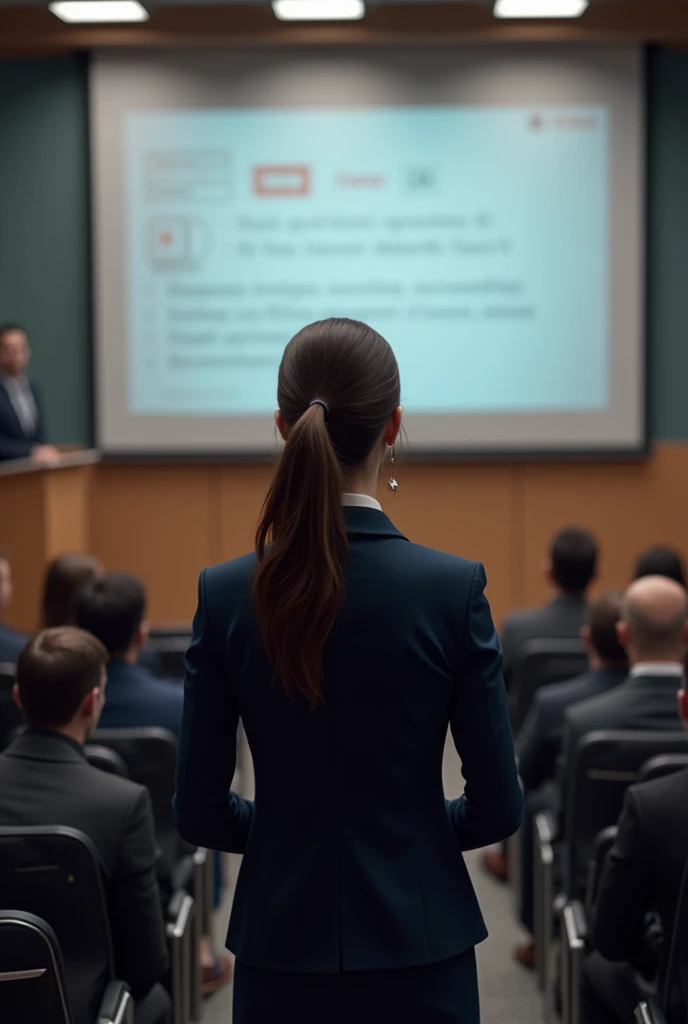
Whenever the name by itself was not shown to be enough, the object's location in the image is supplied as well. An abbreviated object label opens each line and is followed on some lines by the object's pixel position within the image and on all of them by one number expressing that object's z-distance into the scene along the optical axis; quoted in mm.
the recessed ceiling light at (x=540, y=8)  6473
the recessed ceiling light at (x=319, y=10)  6484
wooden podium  5531
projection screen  6887
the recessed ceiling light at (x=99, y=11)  6488
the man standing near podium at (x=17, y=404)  6285
